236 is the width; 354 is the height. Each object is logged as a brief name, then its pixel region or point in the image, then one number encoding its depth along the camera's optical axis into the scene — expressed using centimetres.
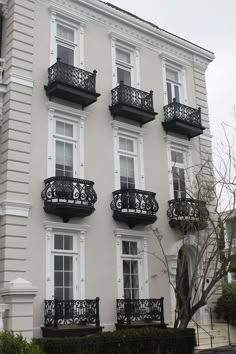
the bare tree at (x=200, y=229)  1506
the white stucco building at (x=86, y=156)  1505
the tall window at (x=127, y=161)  1836
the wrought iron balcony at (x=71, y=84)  1644
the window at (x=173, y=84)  2155
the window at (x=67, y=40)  1791
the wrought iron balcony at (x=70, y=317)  1407
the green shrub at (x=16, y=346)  1029
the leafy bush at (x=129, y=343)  1223
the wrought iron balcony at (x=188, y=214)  1667
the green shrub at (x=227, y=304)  1858
